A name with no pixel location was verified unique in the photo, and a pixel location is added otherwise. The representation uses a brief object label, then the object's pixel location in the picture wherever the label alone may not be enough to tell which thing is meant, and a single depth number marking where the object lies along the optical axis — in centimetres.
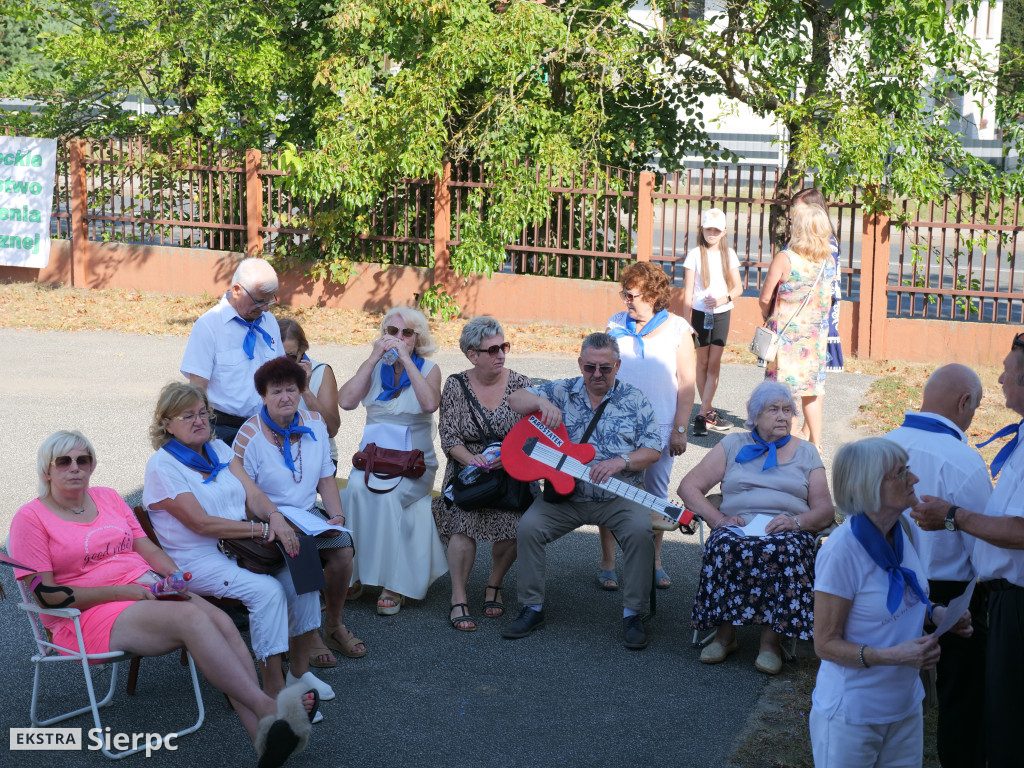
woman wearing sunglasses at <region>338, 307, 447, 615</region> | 571
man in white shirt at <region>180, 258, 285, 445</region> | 557
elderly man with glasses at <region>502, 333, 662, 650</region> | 540
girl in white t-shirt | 913
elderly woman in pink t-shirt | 413
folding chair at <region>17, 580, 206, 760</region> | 419
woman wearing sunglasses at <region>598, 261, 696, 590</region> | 608
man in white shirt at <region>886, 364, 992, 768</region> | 384
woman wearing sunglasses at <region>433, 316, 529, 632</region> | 569
